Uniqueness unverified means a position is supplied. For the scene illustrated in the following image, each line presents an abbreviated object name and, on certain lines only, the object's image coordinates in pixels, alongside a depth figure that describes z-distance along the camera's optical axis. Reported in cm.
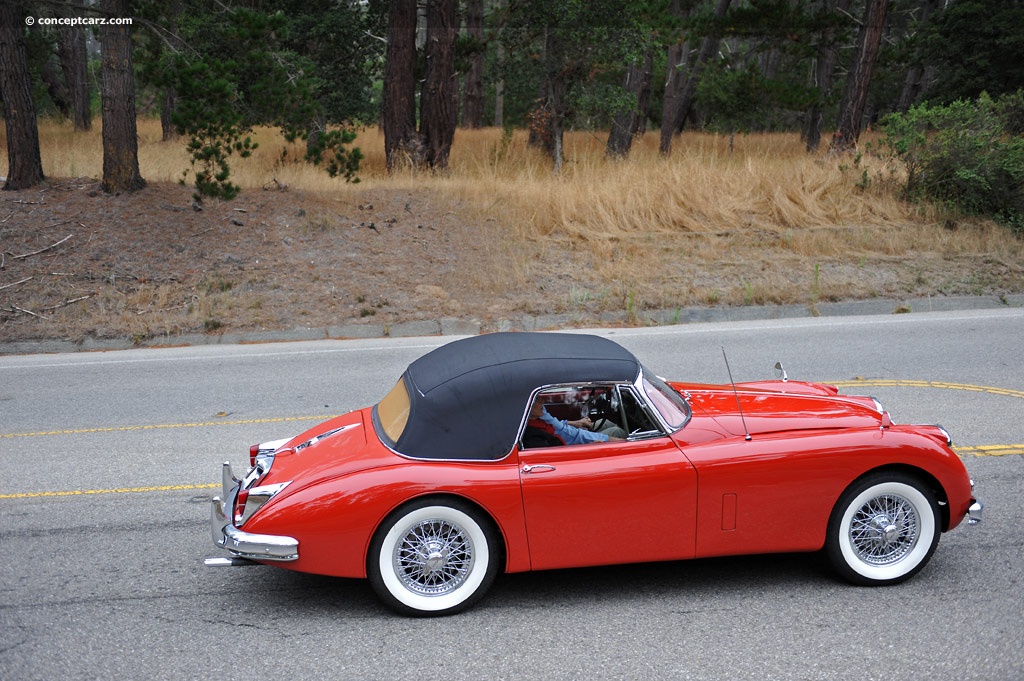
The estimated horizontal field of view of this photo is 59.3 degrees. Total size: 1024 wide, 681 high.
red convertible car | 446
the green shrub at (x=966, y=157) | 1577
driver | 468
